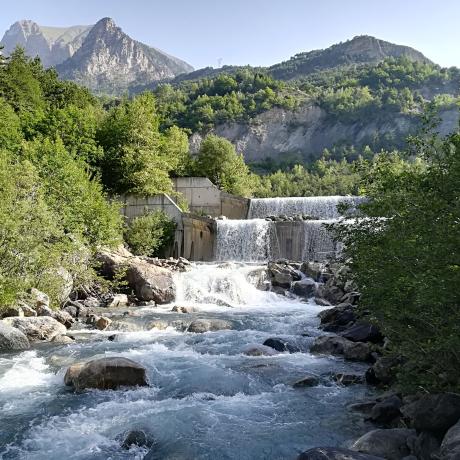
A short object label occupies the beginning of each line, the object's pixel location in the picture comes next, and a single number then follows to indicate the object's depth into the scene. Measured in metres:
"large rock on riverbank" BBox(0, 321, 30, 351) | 13.52
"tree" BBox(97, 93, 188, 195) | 33.75
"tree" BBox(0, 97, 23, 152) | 29.06
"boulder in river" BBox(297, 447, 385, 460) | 6.39
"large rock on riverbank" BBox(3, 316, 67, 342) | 14.70
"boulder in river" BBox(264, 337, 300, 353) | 13.99
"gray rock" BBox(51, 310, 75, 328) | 16.88
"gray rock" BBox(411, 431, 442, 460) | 6.76
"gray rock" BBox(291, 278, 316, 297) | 23.71
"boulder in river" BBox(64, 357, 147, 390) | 10.41
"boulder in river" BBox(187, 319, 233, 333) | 16.36
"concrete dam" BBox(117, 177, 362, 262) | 31.00
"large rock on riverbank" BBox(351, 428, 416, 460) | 6.98
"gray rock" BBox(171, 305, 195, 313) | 20.38
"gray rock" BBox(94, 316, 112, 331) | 16.75
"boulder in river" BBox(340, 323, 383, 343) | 14.17
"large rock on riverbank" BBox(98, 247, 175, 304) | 22.77
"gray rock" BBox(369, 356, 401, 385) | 10.49
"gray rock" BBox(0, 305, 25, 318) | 15.81
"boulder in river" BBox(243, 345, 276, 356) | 13.47
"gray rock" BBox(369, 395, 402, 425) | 8.62
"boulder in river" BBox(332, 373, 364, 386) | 11.05
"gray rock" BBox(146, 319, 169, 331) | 16.80
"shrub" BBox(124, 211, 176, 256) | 29.78
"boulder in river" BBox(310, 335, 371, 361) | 13.00
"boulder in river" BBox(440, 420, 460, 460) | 5.86
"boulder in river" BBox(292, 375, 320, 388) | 10.92
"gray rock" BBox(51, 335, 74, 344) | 14.61
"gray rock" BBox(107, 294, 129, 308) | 21.28
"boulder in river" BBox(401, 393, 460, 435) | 7.14
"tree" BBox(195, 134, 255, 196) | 40.91
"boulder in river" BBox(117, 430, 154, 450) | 7.84
